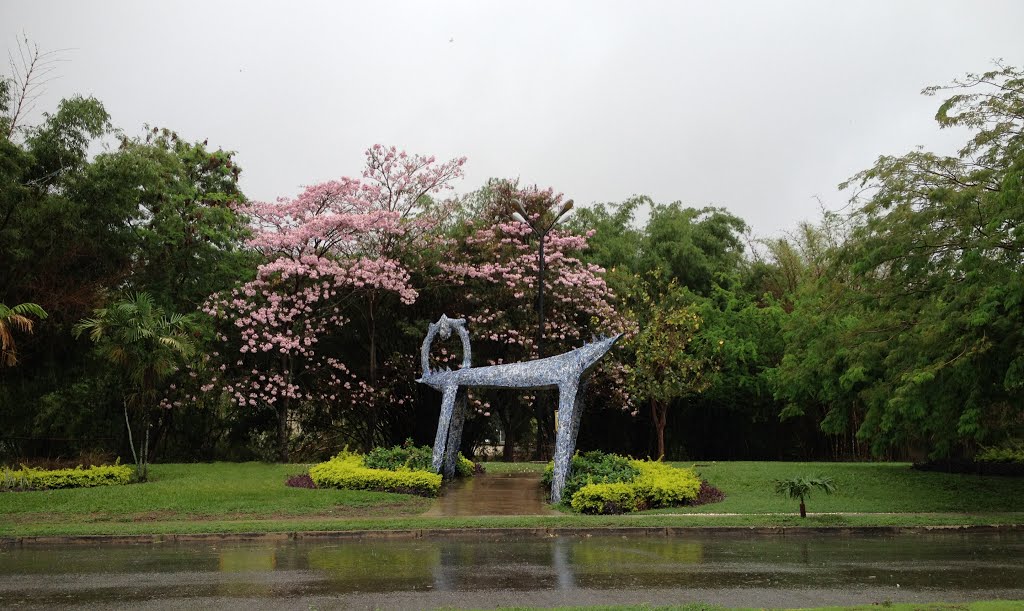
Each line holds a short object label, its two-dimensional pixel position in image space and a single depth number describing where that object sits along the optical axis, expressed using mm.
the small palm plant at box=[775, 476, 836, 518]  14164
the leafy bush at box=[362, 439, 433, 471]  18500
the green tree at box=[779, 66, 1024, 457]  15805
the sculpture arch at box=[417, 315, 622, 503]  16344
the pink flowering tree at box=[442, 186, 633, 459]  26375
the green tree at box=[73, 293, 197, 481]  19234
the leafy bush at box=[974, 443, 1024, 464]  20453
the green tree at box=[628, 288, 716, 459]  27719
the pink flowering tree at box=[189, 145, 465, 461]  24734
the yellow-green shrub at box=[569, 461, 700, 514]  15500
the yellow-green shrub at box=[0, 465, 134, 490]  18438
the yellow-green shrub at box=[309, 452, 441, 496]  17359
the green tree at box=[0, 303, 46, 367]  16688
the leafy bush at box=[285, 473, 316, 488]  18350
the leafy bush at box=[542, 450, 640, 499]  16281
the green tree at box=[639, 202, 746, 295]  34750
